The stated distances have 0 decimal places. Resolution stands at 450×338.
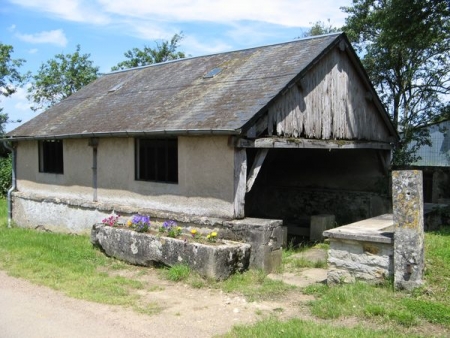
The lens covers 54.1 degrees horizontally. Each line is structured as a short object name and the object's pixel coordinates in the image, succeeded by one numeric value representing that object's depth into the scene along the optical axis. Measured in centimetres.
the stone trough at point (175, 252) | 759
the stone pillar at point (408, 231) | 624
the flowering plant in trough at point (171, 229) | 860
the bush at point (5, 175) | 2120
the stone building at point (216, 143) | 885
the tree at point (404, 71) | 1834
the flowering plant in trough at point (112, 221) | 984
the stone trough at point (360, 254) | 661
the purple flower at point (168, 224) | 886
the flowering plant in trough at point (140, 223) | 903
